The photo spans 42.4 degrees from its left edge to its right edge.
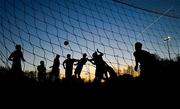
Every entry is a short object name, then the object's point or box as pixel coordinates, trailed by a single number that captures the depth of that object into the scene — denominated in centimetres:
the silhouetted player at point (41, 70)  882
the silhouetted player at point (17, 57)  682
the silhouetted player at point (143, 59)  538
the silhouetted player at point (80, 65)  844
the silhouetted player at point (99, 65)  767
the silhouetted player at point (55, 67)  848
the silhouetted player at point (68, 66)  846
